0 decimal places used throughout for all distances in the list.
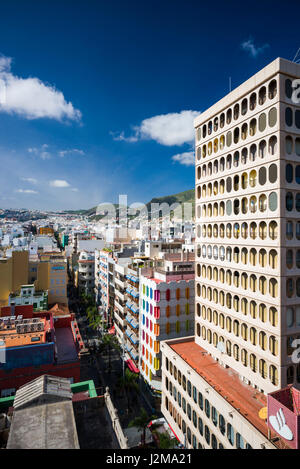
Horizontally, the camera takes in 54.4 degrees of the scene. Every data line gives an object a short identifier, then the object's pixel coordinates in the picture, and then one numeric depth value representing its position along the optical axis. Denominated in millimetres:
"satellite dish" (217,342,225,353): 28444
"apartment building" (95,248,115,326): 66750
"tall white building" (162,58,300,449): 21906
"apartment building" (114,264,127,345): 53988
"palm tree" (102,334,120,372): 51925
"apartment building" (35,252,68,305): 71438
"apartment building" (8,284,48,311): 61000
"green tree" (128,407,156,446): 29045
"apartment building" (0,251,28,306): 64881
